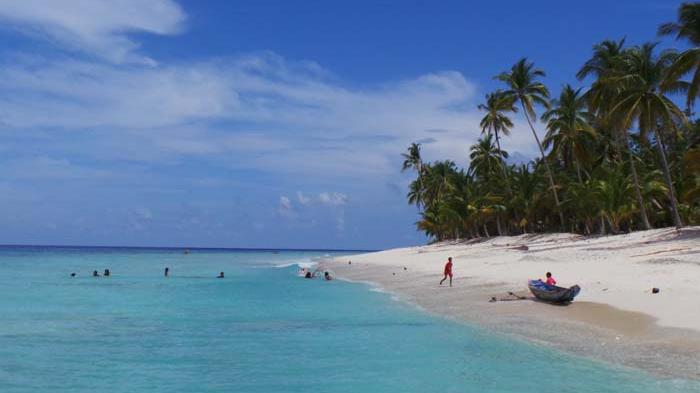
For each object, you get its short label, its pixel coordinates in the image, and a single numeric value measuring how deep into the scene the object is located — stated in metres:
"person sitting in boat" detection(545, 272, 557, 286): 21.48
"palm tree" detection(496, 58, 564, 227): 55.41
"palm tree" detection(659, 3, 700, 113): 32.78
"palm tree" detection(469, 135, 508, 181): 75.38
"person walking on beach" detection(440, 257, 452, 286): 28.96
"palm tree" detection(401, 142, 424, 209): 101.31
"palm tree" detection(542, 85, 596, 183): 53.94
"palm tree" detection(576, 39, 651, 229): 42.59
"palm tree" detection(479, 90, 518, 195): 65.04
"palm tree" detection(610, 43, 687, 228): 38.31
